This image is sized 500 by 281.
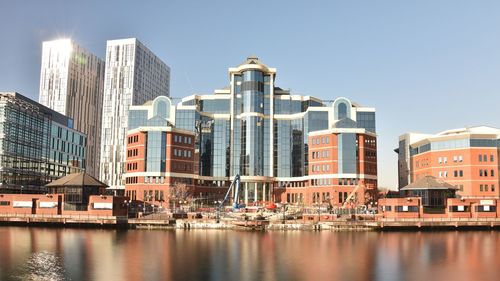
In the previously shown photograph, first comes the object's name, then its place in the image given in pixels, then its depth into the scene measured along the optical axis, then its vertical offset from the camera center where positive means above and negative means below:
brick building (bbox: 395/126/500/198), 129.50 +11.38
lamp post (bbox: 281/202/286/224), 105.09 -2.41
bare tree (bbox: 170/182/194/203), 130.10 +1.48
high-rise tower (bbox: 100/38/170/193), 196.30 +3.24
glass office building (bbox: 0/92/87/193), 147.75 +17.40
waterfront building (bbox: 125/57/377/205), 137.38 +17.85
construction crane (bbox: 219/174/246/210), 123.10 -0.24
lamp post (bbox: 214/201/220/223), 104.44 -3.16
